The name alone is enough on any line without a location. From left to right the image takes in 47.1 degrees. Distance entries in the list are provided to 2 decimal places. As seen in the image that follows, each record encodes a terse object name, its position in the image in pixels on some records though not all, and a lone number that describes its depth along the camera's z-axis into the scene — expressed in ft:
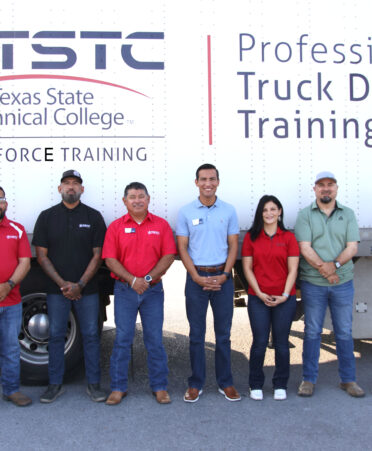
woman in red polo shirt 11.67
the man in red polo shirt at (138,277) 11.57
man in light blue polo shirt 11.70
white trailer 12.56
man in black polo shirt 11.81
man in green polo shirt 11.96
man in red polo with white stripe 11.44
